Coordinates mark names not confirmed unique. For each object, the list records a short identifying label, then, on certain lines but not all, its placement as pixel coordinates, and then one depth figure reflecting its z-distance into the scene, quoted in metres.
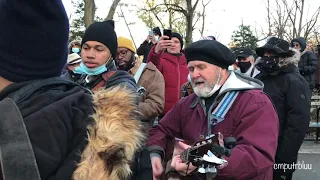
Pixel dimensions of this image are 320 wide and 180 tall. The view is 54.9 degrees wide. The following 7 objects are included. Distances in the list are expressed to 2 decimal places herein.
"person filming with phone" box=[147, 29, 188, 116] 4.11
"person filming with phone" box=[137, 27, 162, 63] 5.41
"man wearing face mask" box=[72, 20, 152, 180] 0.95
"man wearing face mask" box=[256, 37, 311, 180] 3.12
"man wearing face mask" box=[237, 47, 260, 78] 5.79
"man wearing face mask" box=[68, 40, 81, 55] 4.78
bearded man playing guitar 1.89
